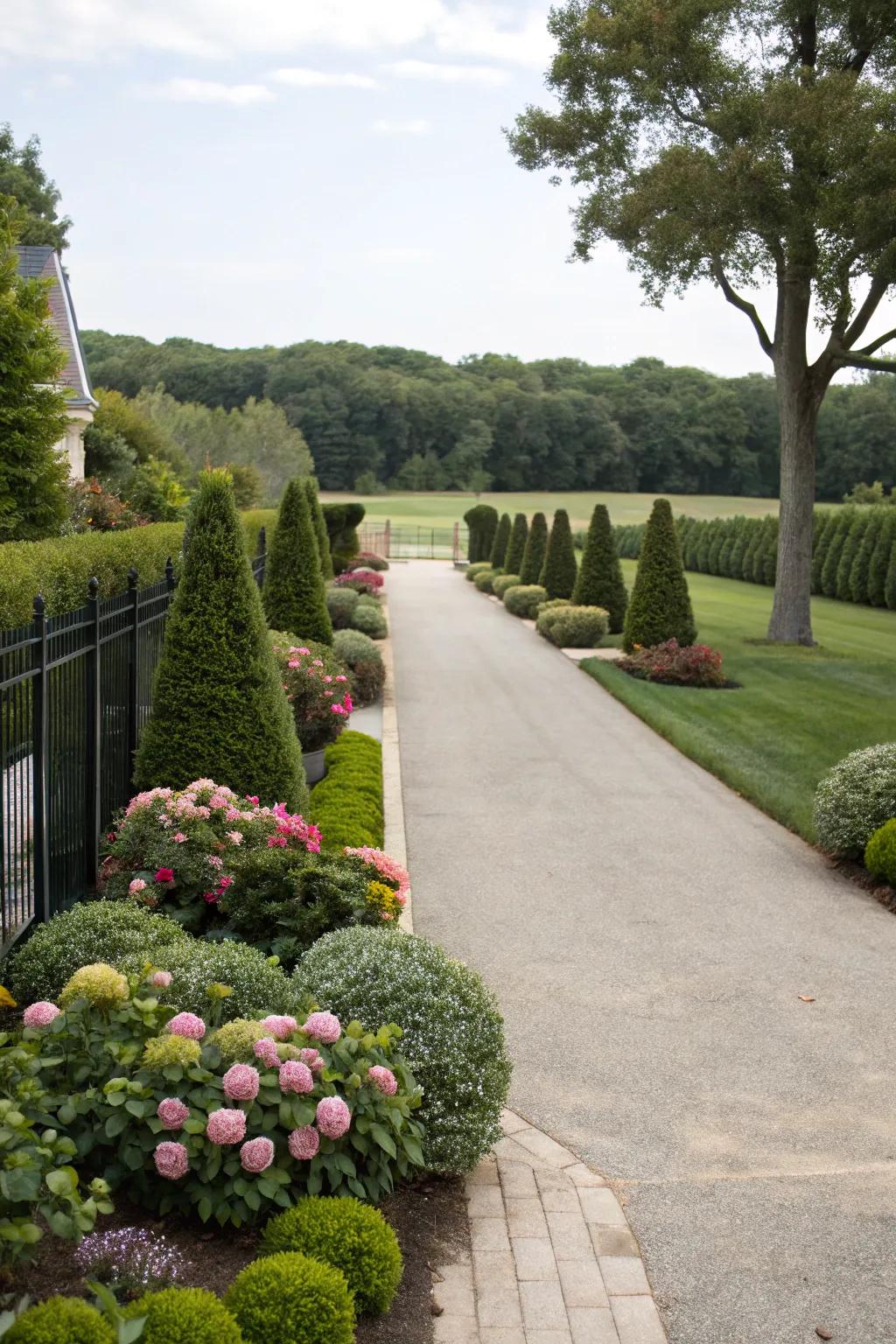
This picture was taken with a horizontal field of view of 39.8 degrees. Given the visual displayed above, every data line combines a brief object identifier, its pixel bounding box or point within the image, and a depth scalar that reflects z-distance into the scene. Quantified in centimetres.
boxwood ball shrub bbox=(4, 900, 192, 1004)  546
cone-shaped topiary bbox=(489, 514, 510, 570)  4547
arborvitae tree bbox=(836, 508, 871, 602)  3672
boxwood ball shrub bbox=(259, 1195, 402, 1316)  379
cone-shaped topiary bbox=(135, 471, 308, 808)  832
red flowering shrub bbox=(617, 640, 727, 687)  2062
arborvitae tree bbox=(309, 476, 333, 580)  2858
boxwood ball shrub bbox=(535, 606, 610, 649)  2542
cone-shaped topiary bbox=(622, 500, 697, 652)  2261
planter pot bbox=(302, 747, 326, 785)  1309
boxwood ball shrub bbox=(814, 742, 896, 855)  999
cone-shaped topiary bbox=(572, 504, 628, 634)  2758
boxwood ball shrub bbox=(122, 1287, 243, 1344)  318
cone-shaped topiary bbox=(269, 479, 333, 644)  1648
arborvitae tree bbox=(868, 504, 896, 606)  3478
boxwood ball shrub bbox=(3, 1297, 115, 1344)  300
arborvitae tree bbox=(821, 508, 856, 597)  3766
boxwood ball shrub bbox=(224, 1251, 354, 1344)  343
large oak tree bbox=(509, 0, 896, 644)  1930
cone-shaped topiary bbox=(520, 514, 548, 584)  3569
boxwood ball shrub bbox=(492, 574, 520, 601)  3674
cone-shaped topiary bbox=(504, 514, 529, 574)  4009
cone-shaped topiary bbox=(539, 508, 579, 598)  3197
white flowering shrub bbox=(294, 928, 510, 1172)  477
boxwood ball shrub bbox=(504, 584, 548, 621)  3156
